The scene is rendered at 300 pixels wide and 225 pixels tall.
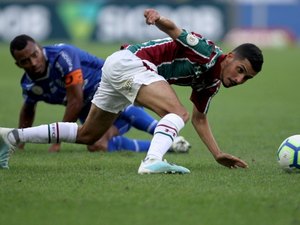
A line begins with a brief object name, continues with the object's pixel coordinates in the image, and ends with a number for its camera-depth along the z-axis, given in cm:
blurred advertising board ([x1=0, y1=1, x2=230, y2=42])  6944
